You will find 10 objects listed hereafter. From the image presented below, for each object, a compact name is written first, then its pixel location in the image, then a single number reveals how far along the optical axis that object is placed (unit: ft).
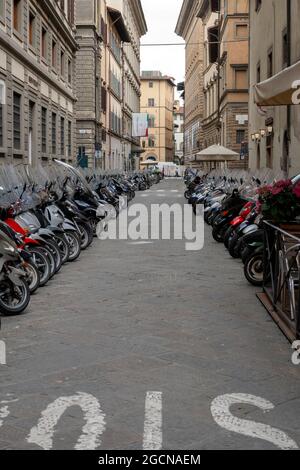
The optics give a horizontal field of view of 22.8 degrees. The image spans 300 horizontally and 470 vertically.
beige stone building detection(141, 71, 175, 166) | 387.75
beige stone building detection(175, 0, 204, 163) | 223.51
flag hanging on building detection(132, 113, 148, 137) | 225.15
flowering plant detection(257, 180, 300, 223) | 24.77
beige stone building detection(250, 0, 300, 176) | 66.18
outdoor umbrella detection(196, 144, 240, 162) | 96.68
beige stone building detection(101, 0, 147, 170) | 157.99
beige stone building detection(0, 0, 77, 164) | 69.72
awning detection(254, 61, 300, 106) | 26.45
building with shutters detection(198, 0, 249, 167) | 134.62
